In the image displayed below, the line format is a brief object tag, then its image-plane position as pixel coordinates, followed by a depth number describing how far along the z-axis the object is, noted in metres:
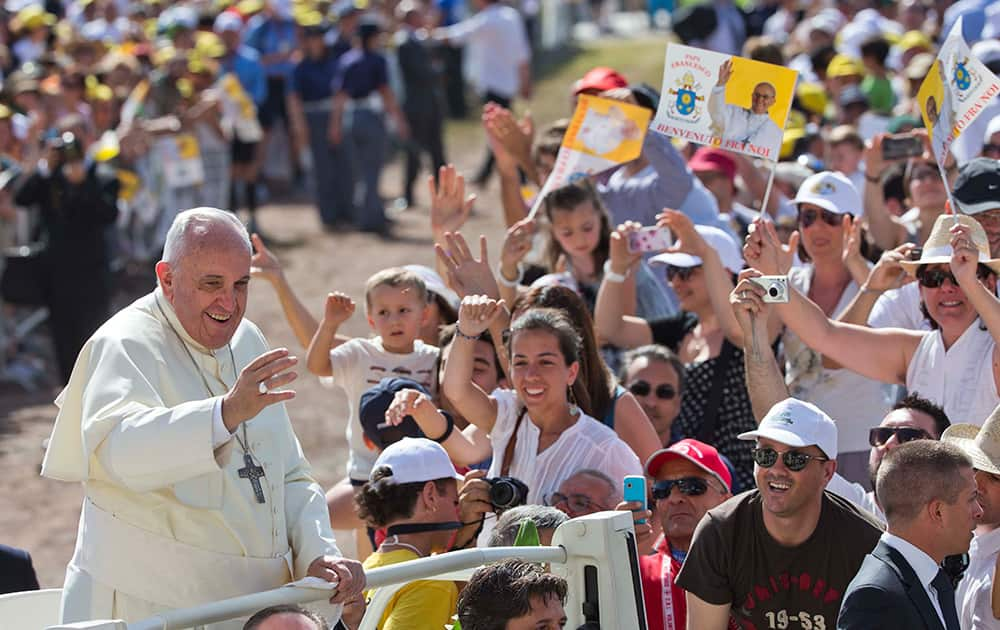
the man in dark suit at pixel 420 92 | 34.37
